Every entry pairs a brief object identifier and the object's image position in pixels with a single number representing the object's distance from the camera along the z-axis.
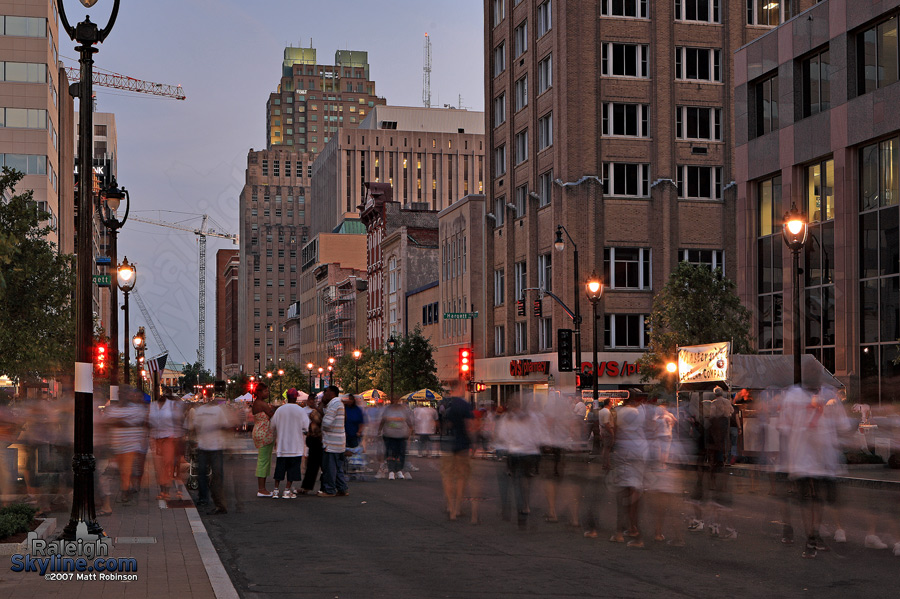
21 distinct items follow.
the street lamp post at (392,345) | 73.19
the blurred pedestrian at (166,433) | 21.03
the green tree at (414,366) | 77.56
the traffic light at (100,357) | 37.78
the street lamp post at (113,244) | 27.05
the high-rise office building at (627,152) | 60.28
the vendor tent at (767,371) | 32.03
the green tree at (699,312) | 43.22
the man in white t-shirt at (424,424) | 39.53
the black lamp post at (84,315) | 12.64
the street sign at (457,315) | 61.20
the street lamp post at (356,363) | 87.58
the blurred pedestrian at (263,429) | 20.02
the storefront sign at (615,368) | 59.58
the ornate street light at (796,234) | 25.55
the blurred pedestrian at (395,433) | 25.31
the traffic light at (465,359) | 48.38
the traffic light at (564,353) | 44.06
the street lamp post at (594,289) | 37.66
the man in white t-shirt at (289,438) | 20.12
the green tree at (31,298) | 38.16
